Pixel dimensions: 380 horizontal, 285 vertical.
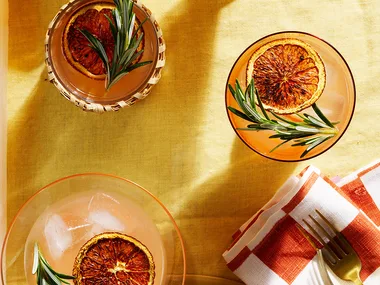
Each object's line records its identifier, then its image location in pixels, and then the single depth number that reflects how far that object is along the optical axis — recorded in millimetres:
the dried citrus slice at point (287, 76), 998
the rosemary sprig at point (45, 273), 966
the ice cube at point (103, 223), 1042
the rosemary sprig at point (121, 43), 968
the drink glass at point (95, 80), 1027
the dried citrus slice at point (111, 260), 1024
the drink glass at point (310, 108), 1022
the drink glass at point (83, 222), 1041
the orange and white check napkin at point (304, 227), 1040
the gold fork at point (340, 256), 1039
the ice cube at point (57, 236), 1036
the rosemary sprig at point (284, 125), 951
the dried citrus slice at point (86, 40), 1007
